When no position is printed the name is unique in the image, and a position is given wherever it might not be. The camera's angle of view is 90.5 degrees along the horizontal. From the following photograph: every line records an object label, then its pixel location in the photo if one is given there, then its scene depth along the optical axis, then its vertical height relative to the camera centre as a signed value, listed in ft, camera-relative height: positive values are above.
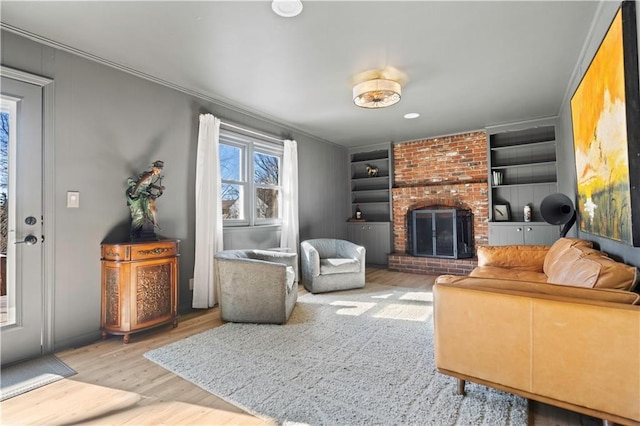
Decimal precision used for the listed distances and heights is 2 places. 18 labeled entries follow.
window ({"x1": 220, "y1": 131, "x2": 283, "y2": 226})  13.15 +1.87
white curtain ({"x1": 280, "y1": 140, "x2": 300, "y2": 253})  15.34 +1.13
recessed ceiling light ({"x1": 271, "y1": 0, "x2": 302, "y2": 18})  6.53 +4.52
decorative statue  9.07 +0.62
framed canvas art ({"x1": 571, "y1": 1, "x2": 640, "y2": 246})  5.21 +1.61
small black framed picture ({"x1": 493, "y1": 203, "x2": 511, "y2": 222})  16.40 +0.17
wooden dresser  8.34 -1.68
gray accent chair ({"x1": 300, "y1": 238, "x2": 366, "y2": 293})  13.48 -2.13
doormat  6.27 -3.18
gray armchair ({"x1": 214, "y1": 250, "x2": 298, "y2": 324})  9.68 -2.09
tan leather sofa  4.30 -1.84
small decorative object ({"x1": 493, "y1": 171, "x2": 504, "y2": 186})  16.52 +1.95
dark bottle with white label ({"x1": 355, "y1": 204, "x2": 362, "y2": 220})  21.01 +0.30
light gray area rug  5.32 -3.22
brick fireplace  17.16 +1.86
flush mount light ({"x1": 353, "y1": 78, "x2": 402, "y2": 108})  9.91 +4.04
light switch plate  8.32 +0.71
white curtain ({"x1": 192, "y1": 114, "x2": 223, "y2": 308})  11.22 +0.39
